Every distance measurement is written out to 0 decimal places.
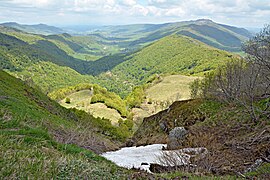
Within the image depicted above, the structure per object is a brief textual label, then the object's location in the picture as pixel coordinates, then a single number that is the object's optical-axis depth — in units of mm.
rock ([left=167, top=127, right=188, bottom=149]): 16991
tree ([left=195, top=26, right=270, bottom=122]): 13431
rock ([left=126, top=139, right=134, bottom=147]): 25047
